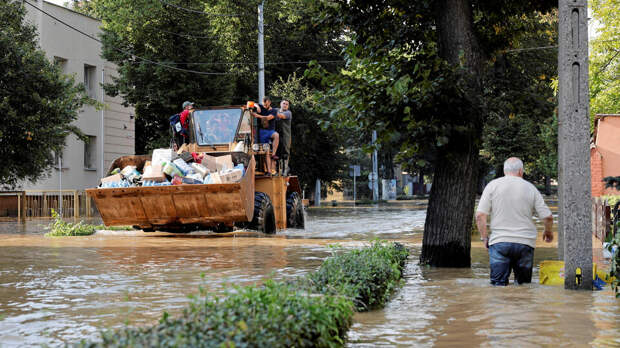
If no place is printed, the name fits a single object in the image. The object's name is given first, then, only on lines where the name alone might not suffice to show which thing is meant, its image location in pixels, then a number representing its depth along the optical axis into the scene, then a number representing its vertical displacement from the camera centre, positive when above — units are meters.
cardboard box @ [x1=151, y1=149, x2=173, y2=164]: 17.95 +0.78
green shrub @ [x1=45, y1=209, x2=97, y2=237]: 20.16 -0.98
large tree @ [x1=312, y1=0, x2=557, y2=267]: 10.99 +1.46
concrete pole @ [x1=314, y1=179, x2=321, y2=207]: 54.48 -0.44
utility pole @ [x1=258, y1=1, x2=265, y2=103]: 31.81 +5.58
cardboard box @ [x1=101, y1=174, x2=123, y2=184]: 18.23 +0.30
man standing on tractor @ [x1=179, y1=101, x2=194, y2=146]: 20.33 +1.73
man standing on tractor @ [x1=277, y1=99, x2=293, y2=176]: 20.45 +1.59
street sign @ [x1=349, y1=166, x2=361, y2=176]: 56.05 +1.29
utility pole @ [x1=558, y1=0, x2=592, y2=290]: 8.89 +0.49
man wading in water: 8.77 -0.37
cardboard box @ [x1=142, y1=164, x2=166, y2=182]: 17.77 +0.37
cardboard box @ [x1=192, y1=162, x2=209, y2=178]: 17.86 +0.48
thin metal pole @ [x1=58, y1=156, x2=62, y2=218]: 33.22 +0.30
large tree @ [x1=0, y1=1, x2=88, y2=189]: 24.14 +2.64
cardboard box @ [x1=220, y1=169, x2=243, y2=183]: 17.50 +0.31
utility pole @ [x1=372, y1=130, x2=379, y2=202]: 59.11 +0.68
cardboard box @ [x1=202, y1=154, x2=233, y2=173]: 18.30 +0.62
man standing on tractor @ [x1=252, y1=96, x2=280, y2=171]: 20.36 +1.58
